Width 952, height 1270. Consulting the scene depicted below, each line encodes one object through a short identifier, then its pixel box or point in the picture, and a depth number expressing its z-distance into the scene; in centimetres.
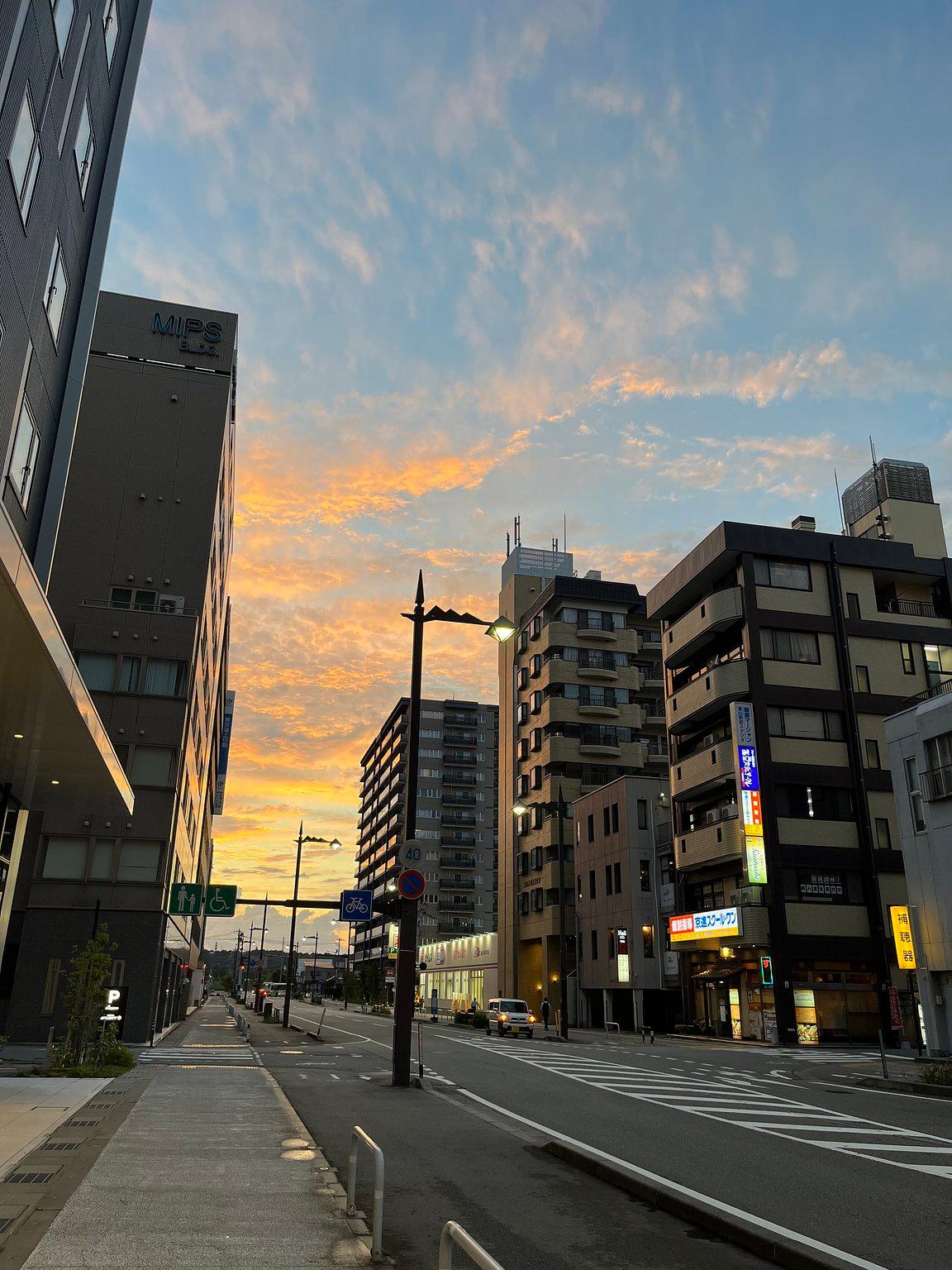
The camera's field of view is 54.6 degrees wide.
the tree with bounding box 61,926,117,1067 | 1964
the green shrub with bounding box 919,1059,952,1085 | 2108
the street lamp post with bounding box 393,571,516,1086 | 1878
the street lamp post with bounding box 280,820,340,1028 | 4017
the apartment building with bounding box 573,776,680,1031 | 5244
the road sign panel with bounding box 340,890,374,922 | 2981
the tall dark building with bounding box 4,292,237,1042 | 3431
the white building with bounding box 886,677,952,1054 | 2809
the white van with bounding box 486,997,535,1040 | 4859
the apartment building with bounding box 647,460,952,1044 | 4169
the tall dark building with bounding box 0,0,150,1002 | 1391
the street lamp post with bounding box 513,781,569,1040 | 4300
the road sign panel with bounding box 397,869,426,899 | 1806
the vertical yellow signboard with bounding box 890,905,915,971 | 2906
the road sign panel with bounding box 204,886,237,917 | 4175
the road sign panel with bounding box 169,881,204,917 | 3653
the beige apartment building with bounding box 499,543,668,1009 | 7181
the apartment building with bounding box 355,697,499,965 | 12150
